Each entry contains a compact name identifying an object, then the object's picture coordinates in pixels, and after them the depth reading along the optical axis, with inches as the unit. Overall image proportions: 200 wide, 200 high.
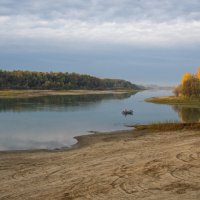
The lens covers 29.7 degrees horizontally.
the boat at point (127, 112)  3257.9
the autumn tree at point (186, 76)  5792.3
